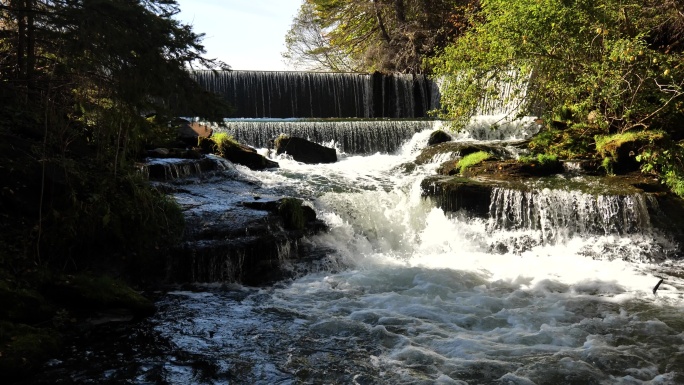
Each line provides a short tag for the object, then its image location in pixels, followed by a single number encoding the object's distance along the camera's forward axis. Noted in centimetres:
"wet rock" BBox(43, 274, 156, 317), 614
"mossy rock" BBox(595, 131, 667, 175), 1117
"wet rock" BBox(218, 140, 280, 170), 1442
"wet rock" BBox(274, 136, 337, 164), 1591
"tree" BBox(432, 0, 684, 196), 1090
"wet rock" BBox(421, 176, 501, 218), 1052
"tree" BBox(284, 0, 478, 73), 2605
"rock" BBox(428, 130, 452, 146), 1644
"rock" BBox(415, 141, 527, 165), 1357
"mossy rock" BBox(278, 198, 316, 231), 928
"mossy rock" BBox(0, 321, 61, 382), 470
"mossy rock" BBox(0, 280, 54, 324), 542
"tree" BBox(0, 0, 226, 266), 594
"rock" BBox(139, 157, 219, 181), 1141
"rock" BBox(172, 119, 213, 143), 1470
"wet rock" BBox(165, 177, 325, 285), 790
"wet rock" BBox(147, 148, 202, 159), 1273
